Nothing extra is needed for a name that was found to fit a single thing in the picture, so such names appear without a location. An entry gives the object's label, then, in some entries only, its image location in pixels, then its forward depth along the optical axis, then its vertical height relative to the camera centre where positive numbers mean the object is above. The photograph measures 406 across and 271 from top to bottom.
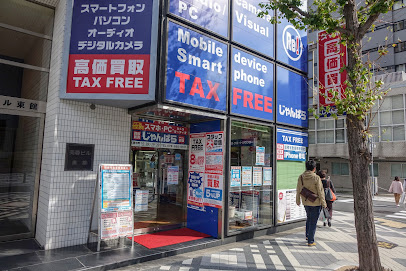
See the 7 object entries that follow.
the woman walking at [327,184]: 7.84 -0.52
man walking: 6.09 -0.78
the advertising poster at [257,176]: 7.19 -0.32
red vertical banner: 8.31 +3.17
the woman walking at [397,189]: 13.74 -1.07
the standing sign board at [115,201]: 5.23 -0.79
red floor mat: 5.70 -1.66
